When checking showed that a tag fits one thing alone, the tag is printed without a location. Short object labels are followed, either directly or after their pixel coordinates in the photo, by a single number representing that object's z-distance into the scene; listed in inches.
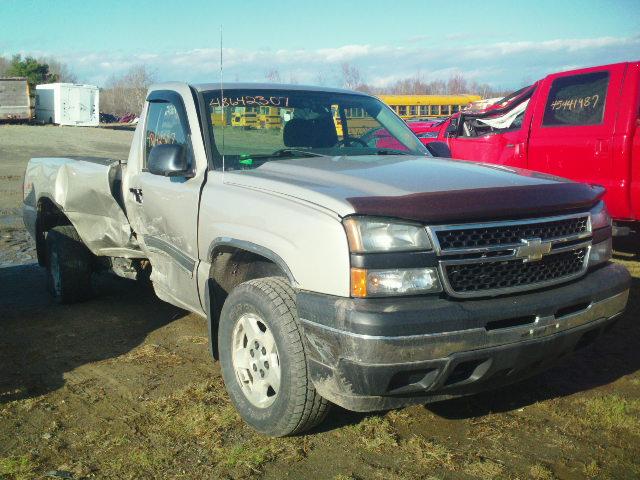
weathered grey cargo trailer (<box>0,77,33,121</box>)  1713.8
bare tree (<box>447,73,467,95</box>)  2796.8
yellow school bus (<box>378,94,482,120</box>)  1149.7
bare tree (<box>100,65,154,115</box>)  2755.9
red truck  249.6
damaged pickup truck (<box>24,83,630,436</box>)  112.2
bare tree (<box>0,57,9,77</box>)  4202.3
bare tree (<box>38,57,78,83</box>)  3820.6
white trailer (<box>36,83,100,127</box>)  1806.1
